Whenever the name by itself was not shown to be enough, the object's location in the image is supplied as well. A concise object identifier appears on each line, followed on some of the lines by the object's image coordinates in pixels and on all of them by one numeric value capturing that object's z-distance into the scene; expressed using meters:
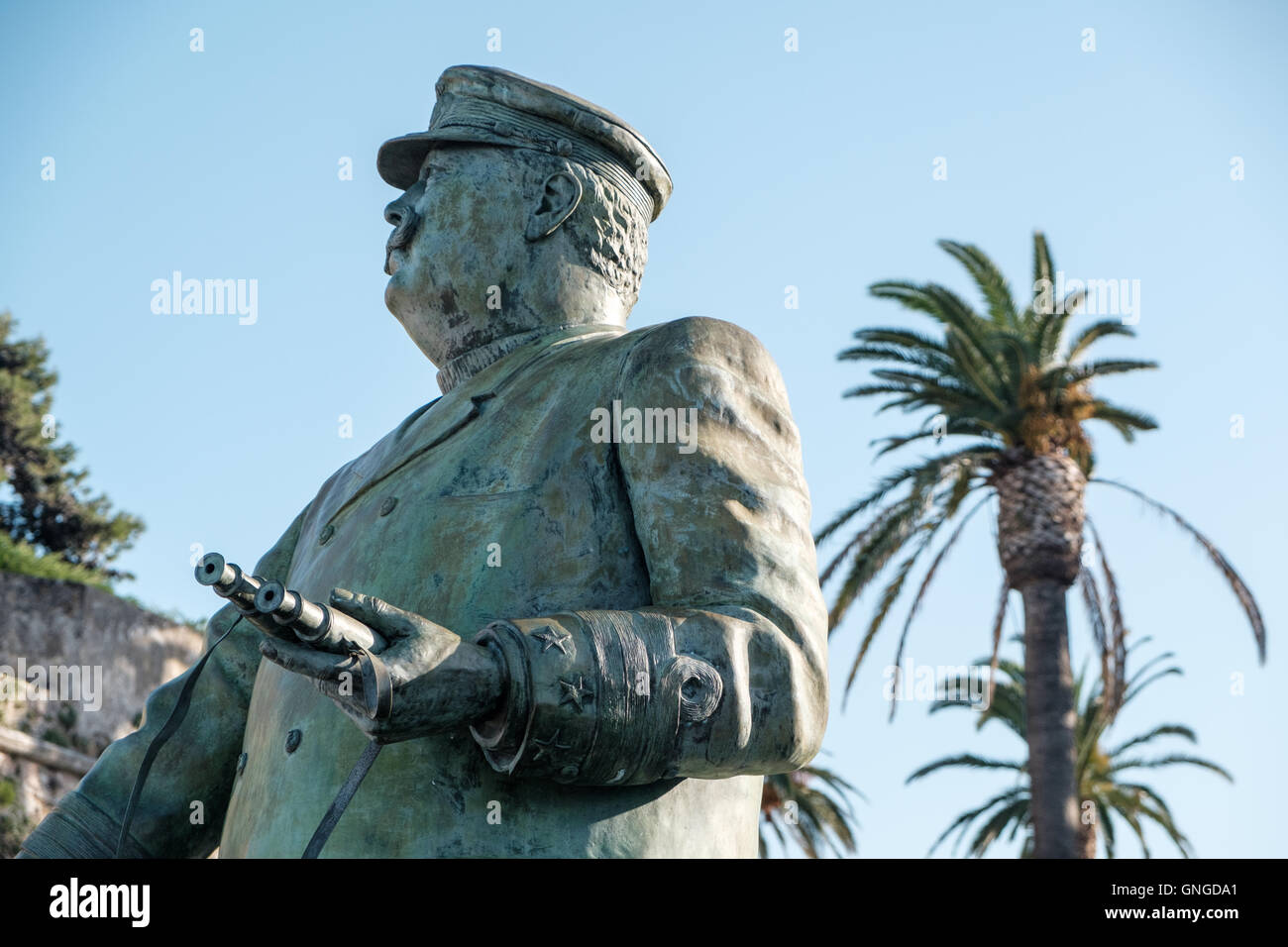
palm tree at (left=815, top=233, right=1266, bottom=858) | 19.44
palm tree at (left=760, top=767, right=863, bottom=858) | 24.62
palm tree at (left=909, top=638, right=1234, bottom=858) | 23.66
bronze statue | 3.75
